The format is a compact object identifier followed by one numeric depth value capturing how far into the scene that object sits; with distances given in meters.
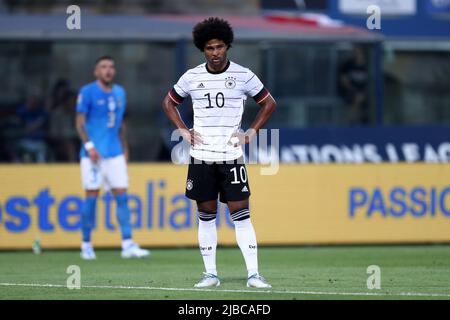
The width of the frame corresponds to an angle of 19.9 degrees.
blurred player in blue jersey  16.38
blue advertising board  19.98
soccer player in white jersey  11.48
